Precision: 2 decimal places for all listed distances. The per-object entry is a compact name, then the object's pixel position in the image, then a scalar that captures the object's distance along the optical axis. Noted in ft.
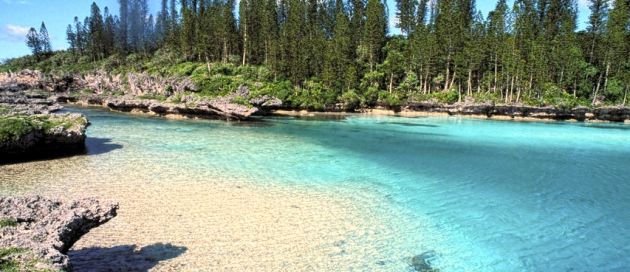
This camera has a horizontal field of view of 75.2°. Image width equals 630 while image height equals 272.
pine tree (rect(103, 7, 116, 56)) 375.96
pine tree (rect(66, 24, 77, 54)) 406.82
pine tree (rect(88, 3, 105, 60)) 368.89
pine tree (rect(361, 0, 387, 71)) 249.55
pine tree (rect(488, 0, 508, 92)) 237.25
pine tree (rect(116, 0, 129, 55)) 381.64
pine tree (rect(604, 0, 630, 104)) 222.07
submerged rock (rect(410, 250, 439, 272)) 35.24
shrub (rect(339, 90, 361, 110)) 212.02
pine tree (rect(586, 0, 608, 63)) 247.91
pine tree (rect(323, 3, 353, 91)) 231.30
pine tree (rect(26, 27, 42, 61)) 406.62
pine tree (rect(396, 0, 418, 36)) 300.61
